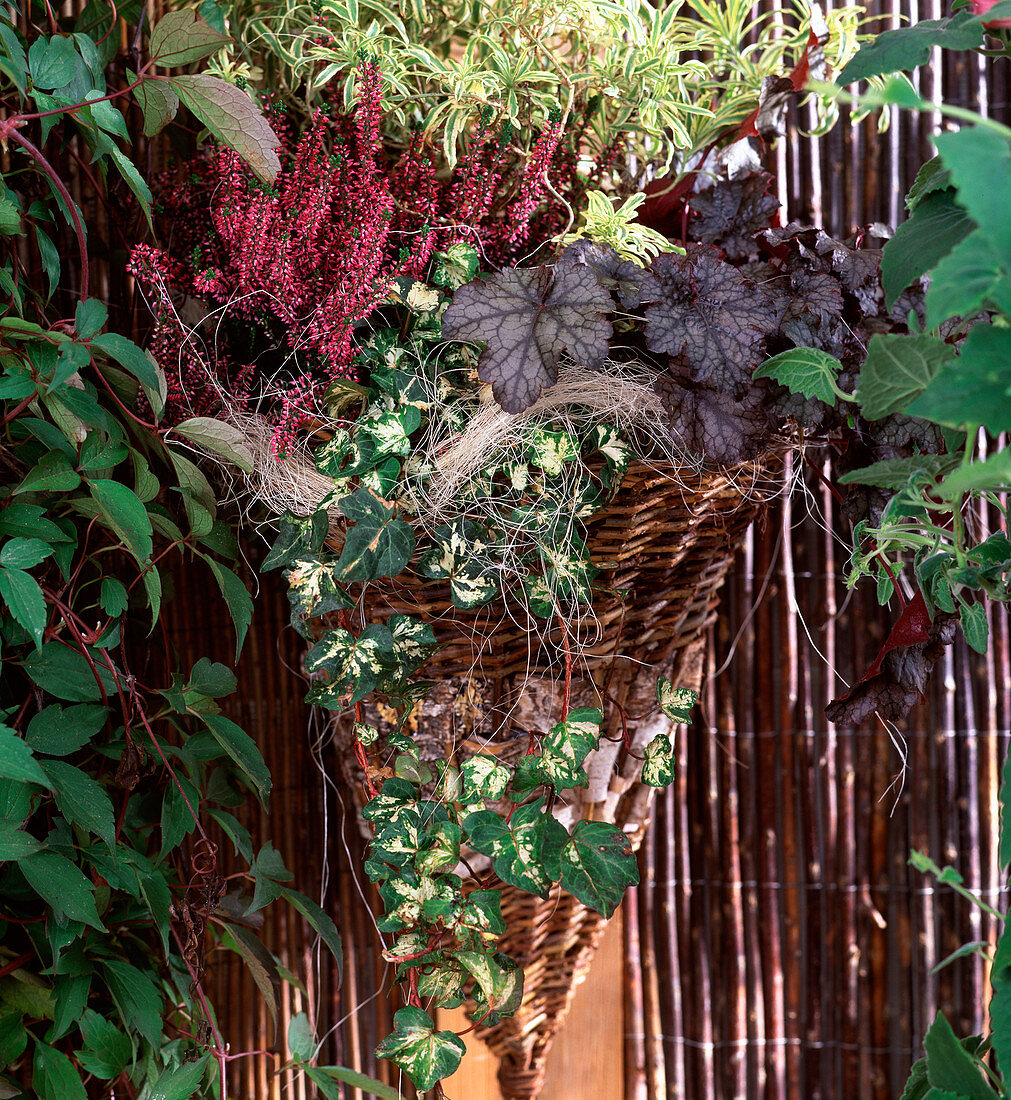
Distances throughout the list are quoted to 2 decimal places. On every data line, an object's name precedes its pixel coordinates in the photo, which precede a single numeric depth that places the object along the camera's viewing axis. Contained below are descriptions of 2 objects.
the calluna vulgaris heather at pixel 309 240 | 0.69
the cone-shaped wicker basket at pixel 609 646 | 0.71
